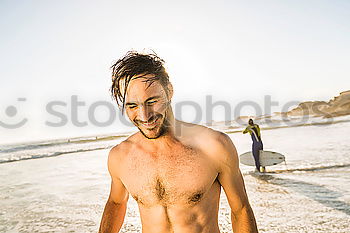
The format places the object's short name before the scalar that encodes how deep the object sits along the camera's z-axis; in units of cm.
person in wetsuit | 930
